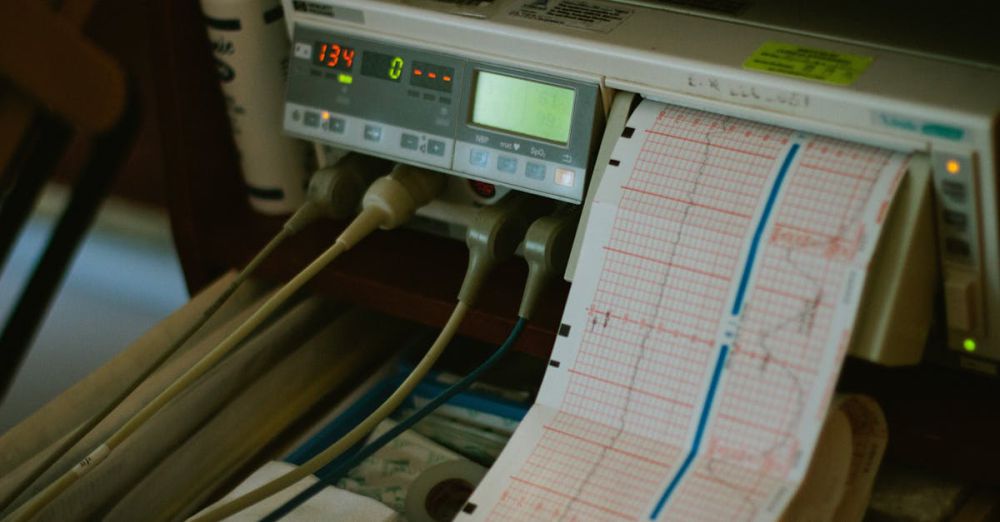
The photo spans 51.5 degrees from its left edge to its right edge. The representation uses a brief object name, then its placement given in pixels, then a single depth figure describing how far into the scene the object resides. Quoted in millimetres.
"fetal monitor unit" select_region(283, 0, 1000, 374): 664
